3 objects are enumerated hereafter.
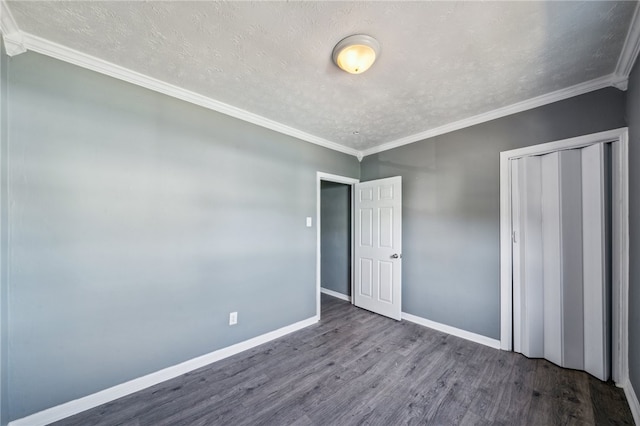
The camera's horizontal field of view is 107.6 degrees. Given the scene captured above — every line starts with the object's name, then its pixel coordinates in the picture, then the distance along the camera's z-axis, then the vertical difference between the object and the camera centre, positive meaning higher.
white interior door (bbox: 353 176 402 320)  3.22 -0.48
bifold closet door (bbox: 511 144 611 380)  1.97 -0.41
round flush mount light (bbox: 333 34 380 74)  1.50 +1.09
